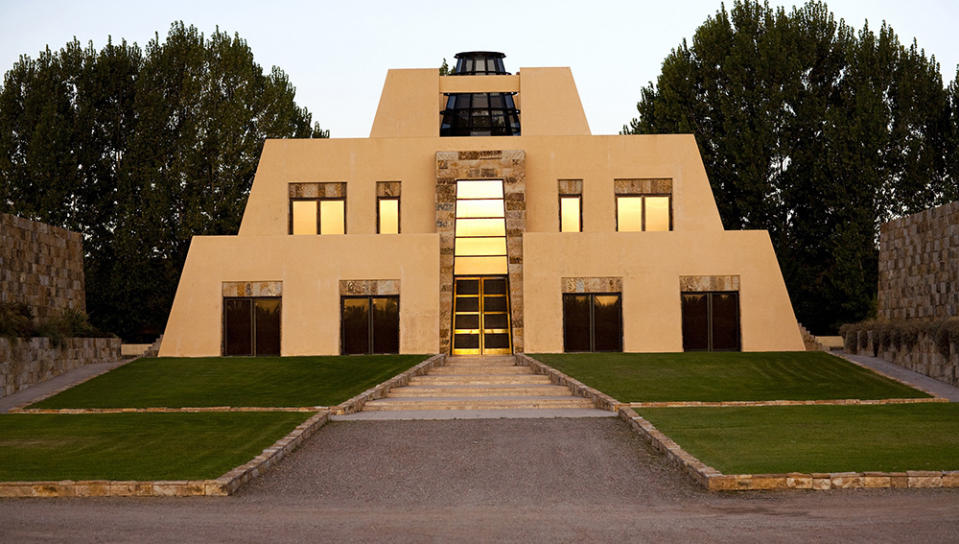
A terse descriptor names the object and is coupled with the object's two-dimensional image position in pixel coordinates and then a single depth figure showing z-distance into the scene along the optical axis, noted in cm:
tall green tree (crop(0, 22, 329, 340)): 4603
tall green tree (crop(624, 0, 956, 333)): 4344
